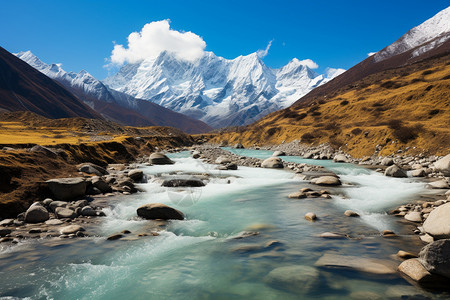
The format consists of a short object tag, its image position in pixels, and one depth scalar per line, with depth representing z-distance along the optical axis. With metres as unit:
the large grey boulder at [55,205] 14.11
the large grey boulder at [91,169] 22.97
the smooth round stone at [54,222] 12.42
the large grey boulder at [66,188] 15.93
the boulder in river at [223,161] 40.22
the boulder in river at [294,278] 7.15
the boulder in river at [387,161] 33.61
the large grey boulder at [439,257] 6.62
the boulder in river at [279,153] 58.67
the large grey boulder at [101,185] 18.92
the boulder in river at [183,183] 22.73
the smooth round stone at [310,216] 13.27
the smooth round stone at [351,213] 13.71
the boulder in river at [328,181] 22.55
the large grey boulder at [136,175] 24.70
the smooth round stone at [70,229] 11.52
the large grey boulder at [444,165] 20.86
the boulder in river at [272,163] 36.12
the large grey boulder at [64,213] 13.17
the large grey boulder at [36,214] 12.43
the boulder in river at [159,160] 40.47
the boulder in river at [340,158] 41.09
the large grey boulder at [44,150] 20.50
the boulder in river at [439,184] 19.21
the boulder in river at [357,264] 7.74
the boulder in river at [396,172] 25.75
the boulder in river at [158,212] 13.94
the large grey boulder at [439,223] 8.45
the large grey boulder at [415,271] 6.88
